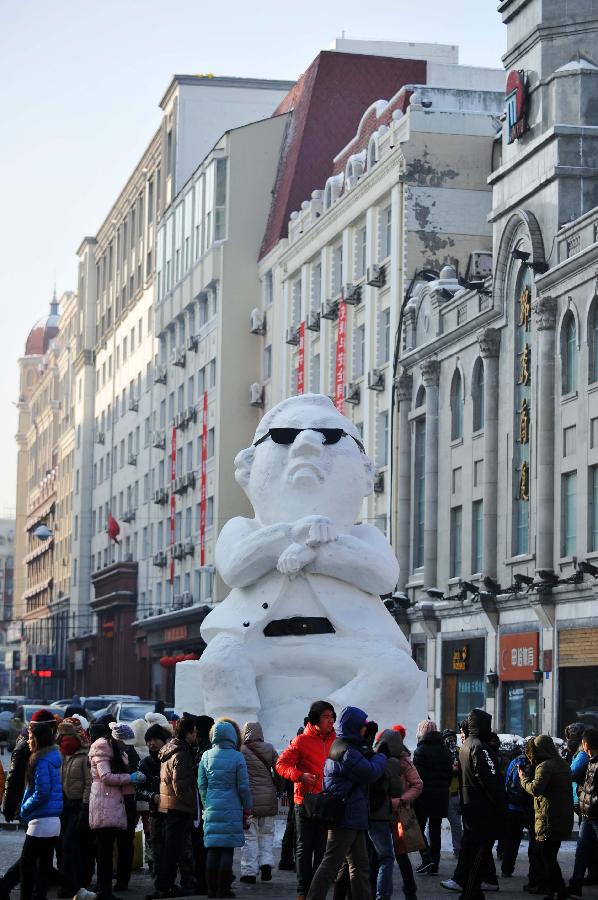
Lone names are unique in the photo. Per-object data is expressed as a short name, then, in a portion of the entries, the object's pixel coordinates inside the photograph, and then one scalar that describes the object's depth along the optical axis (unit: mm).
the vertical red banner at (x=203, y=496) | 64438
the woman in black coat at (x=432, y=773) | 16219
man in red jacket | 13312
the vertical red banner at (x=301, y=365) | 57781
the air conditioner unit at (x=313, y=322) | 56250
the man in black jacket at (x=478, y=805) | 13750
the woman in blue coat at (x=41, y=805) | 12961
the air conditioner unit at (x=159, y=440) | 73250
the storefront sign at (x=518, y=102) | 39281
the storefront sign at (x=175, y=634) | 65750
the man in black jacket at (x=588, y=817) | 14500
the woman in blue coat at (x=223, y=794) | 13594
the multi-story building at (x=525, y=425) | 36250
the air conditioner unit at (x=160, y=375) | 74312
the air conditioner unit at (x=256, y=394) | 62531
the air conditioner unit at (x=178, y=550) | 67438
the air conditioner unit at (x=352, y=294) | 52250
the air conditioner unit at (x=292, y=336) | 58438
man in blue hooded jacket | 11828
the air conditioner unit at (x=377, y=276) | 50125
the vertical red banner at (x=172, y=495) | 70219
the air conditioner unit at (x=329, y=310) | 54188
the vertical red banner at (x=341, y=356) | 53250
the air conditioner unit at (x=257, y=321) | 63469
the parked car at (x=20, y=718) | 34928
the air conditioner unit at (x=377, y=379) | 49500
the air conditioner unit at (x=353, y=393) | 51719
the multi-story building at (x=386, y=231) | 48719
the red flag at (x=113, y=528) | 80500
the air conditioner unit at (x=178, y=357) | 70375
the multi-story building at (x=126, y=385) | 73812
